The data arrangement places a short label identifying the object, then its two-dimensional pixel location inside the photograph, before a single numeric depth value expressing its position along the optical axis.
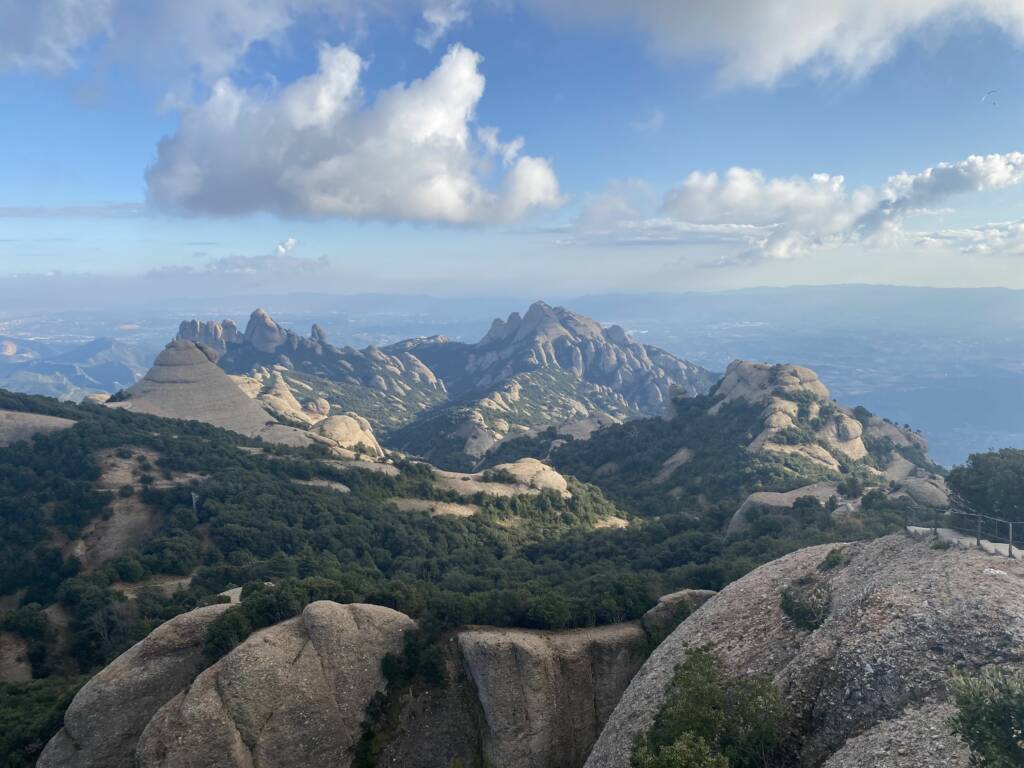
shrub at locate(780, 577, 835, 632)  34.09
